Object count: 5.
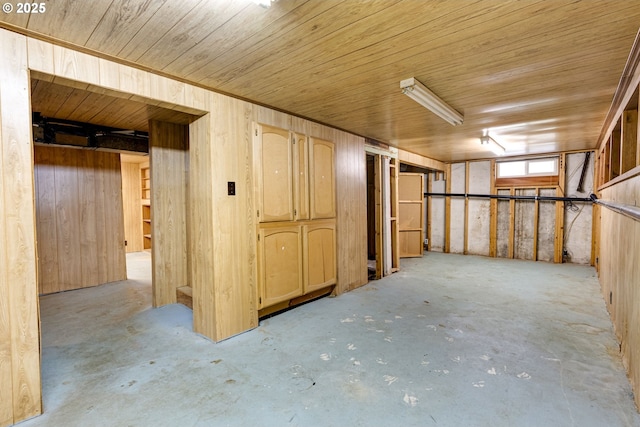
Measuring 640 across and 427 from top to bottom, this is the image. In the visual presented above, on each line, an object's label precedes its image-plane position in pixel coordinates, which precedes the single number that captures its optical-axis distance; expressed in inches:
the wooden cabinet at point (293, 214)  121.2
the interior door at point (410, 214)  268.2
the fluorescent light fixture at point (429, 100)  97.0
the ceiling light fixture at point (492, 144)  177.5
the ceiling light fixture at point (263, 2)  55.0
